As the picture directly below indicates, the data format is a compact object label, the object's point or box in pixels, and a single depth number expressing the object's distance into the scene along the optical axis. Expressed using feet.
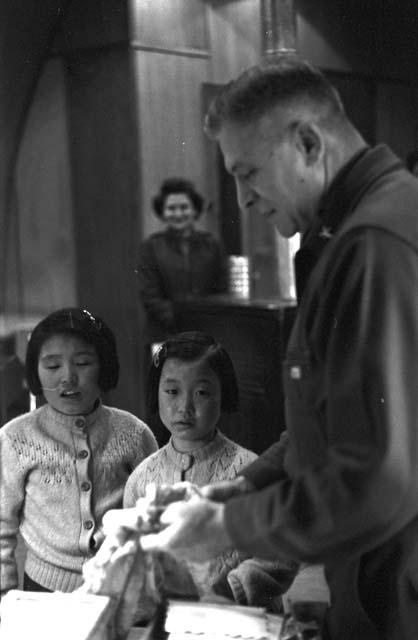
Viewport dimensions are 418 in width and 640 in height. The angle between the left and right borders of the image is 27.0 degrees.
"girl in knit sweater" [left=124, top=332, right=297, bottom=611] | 5.58
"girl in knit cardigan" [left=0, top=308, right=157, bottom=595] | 5.88
